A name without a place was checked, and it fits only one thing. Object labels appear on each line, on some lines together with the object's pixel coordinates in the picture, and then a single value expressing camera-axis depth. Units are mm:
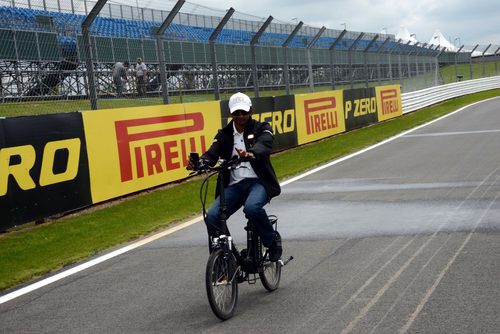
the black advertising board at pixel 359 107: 24812
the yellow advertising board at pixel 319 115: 20703
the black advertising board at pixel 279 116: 18266
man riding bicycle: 5914
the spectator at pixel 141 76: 13523
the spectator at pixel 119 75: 12719
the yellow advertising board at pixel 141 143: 11891
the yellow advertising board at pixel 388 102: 28594
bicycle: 5289
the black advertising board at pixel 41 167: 9852
